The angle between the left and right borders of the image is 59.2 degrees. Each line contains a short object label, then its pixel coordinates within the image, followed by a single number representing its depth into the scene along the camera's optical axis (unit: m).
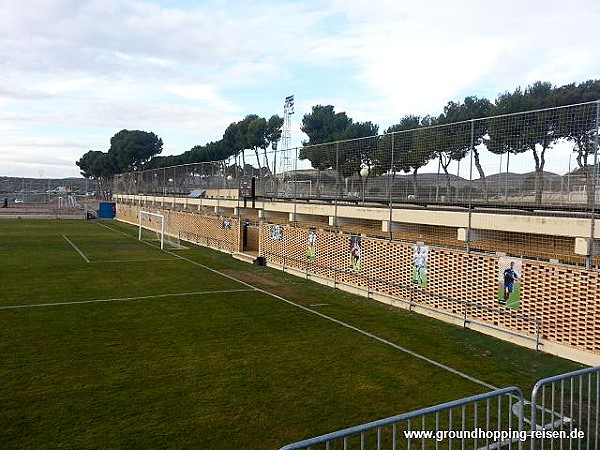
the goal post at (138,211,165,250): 47.61
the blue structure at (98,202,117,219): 76.25
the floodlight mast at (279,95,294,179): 70.88
